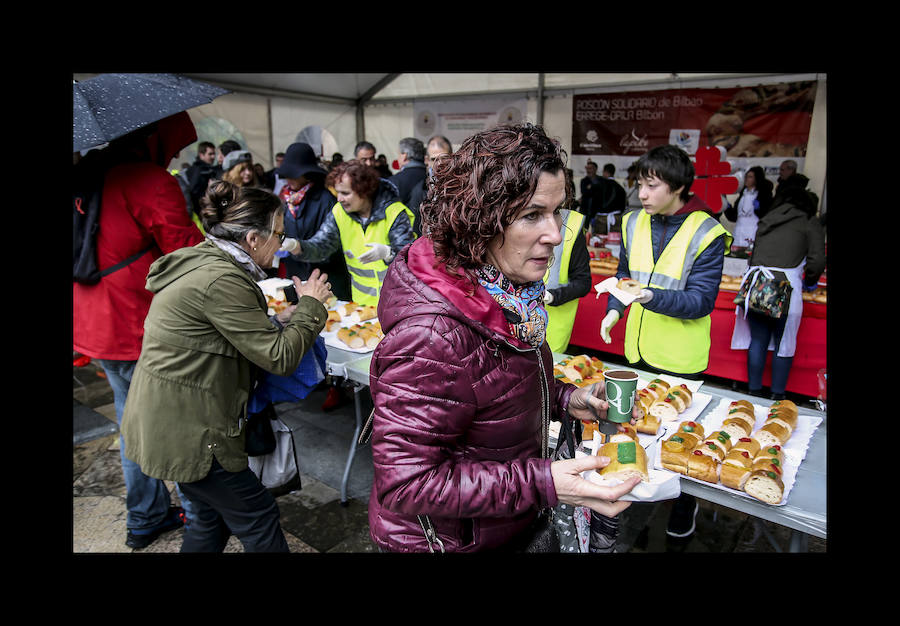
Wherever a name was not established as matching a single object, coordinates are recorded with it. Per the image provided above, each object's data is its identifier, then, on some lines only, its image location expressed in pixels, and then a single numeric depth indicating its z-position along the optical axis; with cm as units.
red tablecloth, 454
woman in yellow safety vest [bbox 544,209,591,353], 342
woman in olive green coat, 201
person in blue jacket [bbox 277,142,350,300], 460
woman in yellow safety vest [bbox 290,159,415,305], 401
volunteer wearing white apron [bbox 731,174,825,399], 439
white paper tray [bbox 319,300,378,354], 347
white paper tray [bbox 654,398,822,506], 199
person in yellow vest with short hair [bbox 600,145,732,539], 289
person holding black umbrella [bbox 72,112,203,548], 268
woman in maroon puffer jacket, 120
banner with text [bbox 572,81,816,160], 803
